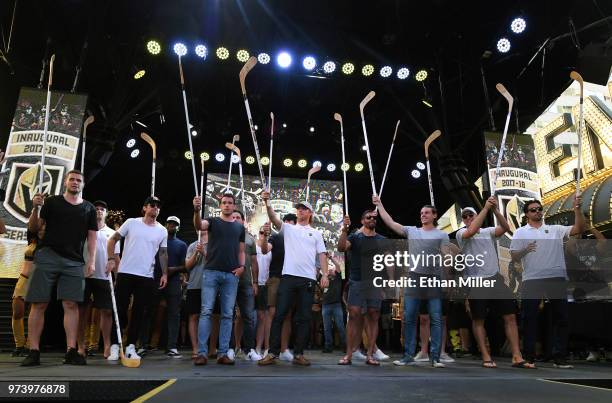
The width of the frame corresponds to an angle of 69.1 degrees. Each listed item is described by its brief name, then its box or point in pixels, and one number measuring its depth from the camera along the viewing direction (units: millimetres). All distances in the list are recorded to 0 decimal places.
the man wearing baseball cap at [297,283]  4523
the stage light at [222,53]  9320
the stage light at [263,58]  9641
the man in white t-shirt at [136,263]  4730
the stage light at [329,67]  9711
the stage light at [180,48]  9059
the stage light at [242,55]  9445
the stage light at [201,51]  9273
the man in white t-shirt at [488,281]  4609
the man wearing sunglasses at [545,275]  4719
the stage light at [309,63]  9664
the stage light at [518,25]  8305
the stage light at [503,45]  8672
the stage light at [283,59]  9609
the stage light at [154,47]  8948
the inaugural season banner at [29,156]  6234
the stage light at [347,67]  9711
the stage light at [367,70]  9727
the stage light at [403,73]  9688
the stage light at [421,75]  9633
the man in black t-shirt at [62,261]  3965
